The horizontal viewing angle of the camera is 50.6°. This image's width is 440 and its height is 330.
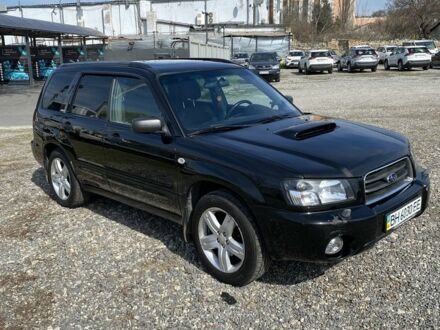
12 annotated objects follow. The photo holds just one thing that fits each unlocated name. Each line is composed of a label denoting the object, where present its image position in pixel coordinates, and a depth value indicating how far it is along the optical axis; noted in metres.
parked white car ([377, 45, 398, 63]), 36.95
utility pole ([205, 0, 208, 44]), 44.21
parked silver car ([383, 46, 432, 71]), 32.03
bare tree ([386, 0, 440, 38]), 55.69
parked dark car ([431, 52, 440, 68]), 33.78
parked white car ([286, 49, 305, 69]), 42.38
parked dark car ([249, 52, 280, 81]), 26.91
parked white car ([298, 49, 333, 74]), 33.47
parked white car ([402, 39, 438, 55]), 37.59
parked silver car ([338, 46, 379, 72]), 32.78
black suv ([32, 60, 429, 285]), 3.27
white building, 54.66
